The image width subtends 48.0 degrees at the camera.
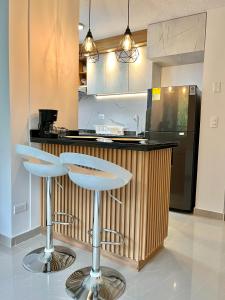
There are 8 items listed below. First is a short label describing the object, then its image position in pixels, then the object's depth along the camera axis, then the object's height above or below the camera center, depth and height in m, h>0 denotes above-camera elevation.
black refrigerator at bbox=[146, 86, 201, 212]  3.29 -0.04
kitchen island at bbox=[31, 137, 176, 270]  1.95 -0.63
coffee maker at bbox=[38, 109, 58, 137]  2.42 +0.02
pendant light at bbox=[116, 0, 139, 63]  2.62 +0.87
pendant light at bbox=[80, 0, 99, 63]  2.74 +0.87
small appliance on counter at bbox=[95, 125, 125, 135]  3.04 -0.06
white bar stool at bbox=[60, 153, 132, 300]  1.53 -0.78
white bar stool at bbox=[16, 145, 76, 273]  1.91 -1.02
